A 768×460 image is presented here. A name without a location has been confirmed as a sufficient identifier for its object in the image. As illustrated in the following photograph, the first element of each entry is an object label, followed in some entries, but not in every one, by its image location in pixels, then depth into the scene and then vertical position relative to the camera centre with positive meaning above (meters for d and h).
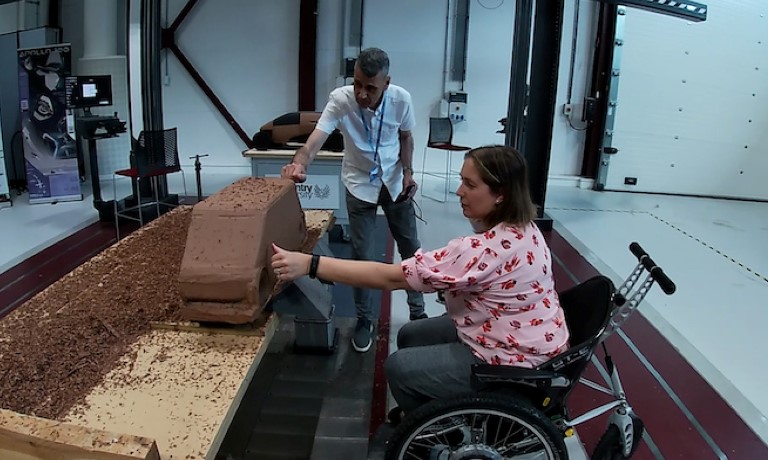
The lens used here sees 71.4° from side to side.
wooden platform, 1.02 -0.64
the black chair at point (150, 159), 4.26 -0.32
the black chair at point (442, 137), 5.76 -0.07
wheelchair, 1.42 -0.74
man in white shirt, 2.44 -0.16
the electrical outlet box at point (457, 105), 6.57 +0.32
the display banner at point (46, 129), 5.13 -0.12
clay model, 1.57 -0.41
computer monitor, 4.62 +0.22
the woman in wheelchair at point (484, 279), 1.45 -0.41
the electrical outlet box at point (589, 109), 6.36 +0.32
